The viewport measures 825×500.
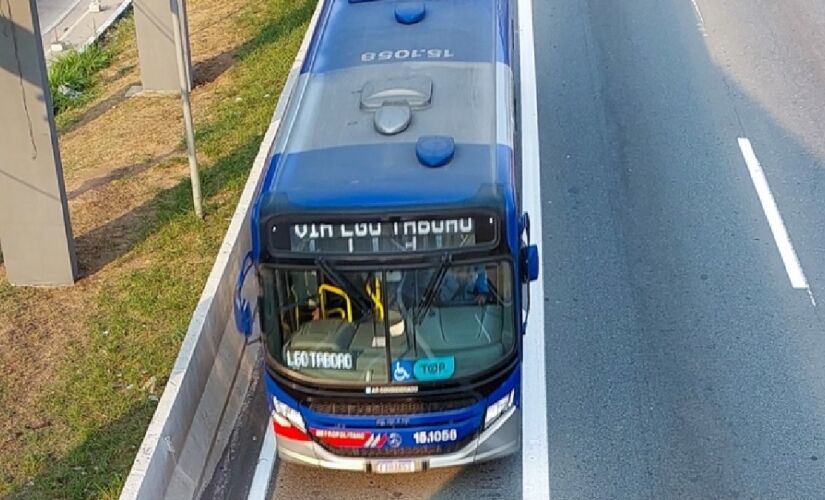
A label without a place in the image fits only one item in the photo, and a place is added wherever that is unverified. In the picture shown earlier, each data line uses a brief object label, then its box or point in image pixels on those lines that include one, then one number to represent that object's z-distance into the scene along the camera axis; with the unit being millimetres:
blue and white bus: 7715
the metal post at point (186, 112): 12053
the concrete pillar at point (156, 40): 15797
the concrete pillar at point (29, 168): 10797
